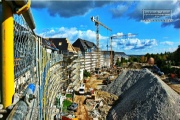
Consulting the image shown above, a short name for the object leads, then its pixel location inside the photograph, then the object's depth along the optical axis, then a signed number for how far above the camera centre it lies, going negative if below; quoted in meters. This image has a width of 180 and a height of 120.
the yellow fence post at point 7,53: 1.68 +0.05
